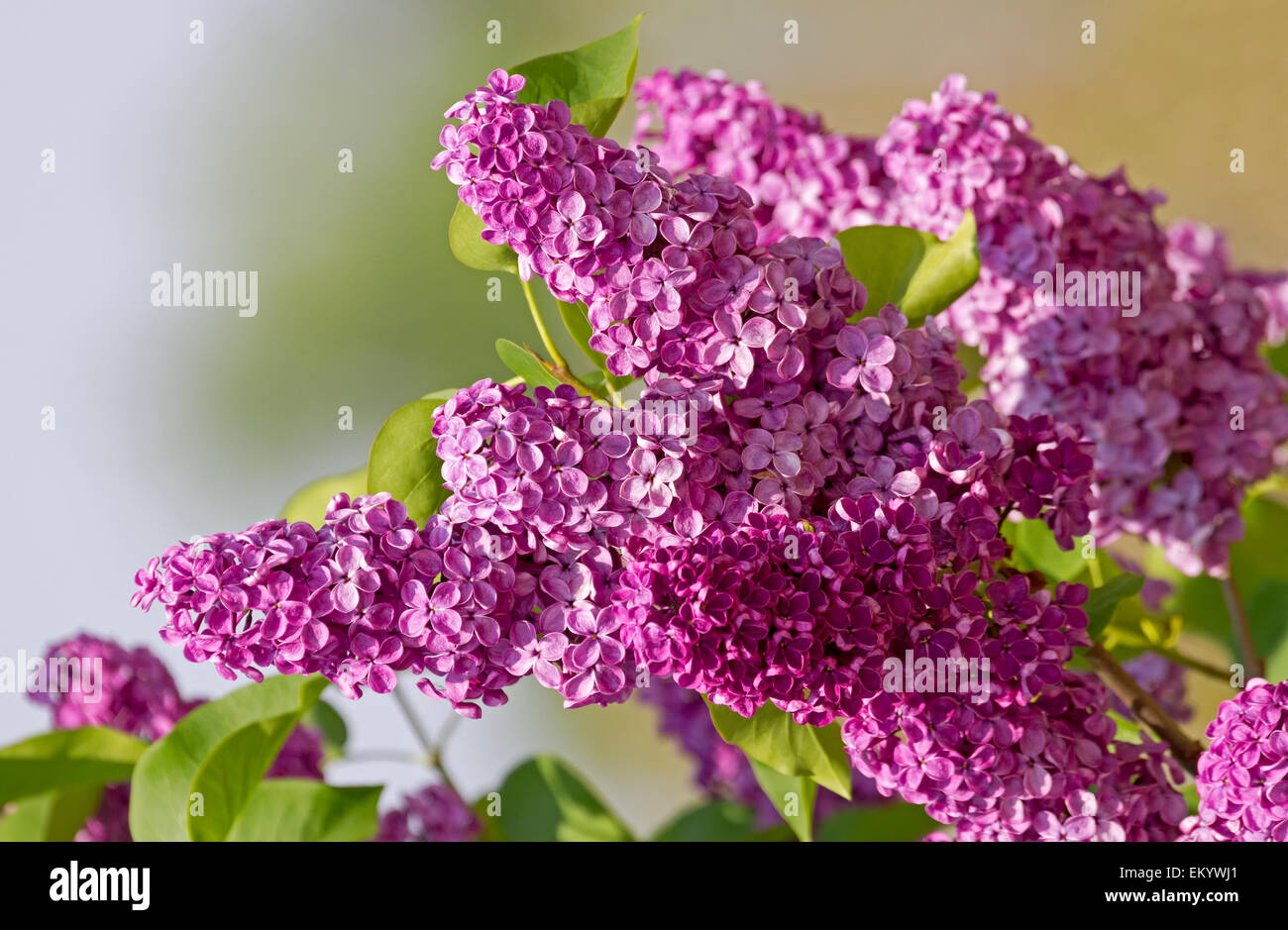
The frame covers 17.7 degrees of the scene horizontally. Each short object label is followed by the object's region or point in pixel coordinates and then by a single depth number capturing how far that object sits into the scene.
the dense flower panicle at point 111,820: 1.20
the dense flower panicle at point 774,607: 0.97
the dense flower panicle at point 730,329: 0.99
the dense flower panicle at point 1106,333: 1.09
